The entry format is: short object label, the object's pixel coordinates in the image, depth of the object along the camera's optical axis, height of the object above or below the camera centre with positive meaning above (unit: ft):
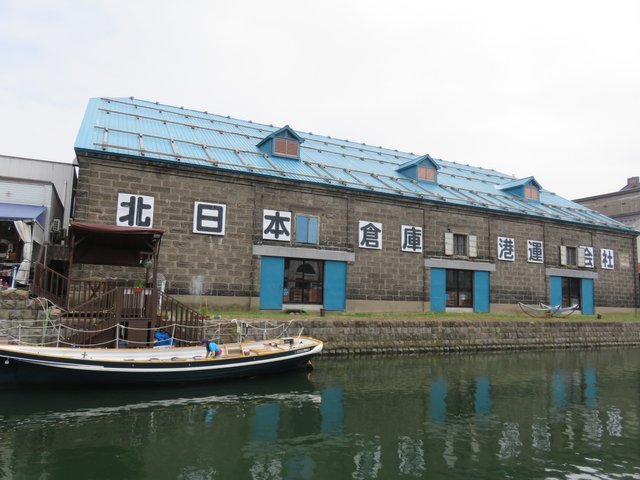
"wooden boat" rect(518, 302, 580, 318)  93.51 -1.82
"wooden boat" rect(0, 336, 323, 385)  39.58 -6.72
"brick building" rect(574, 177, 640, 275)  170.81 +37.59
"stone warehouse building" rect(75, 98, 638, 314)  68.64 +12.60
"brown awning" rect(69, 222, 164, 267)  48.06 +4.95
